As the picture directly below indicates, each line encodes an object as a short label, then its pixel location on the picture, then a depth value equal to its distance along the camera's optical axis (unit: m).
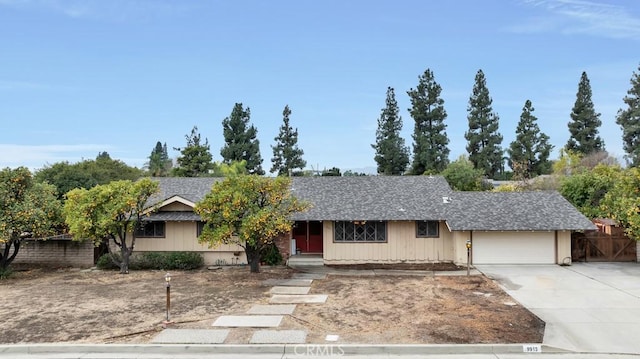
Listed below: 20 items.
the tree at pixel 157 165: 61.17
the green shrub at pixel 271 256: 20.69
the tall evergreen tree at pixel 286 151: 56.41
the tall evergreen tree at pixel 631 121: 50.97
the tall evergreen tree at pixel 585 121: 55.28
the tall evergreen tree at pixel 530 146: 53.19
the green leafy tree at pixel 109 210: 17.91
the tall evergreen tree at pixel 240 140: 54.50
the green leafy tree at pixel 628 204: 17.67
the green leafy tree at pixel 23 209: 17.06
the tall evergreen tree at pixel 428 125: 54.27
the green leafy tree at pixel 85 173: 31.11
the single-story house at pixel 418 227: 20.08
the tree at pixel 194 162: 49.38
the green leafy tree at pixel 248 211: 17.00
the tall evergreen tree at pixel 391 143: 55.59
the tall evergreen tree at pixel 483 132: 55.25
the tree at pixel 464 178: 43.50
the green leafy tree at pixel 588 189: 28.02
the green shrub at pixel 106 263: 20.06
